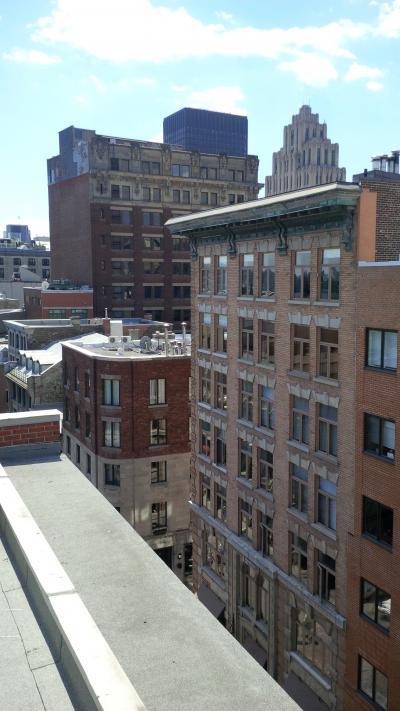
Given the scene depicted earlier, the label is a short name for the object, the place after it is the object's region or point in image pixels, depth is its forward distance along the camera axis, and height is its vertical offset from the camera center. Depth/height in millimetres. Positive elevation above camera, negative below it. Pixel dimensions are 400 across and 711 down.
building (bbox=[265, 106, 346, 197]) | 183875 +37652
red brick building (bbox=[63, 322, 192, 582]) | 52156 -12409
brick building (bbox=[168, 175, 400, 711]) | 27078 -7262
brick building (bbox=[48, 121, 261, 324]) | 89000 +11070
